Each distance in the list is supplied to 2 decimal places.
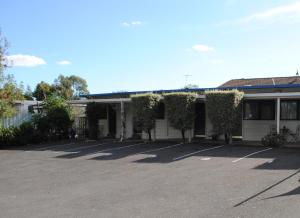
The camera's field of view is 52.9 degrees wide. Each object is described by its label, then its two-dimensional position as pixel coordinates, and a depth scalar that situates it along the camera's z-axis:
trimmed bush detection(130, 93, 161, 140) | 15.79
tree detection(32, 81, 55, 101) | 43.25
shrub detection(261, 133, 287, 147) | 13.36
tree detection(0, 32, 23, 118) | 16.41
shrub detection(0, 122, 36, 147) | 16.47
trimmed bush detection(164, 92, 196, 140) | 15.14
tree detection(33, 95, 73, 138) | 18.04
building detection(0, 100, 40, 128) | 17.66
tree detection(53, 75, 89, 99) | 46.90
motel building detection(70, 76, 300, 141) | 14.52
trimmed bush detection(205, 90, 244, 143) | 14.04
